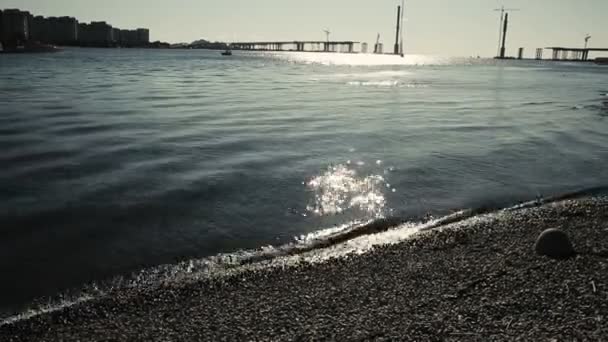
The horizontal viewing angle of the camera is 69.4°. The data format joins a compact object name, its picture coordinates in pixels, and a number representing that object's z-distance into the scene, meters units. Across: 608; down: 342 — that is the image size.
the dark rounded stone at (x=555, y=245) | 4.91
